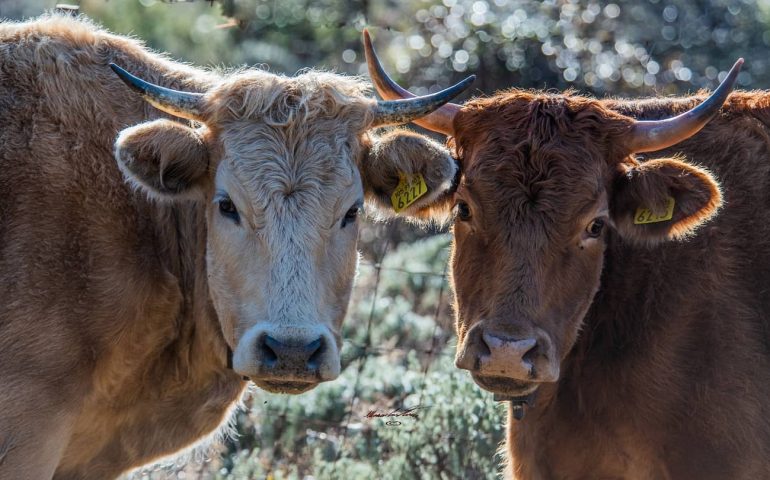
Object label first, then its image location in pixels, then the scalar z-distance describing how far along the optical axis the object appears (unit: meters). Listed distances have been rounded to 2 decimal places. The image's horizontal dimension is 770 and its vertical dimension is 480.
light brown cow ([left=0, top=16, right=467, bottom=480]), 10.68
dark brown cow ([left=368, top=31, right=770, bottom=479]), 11.13
